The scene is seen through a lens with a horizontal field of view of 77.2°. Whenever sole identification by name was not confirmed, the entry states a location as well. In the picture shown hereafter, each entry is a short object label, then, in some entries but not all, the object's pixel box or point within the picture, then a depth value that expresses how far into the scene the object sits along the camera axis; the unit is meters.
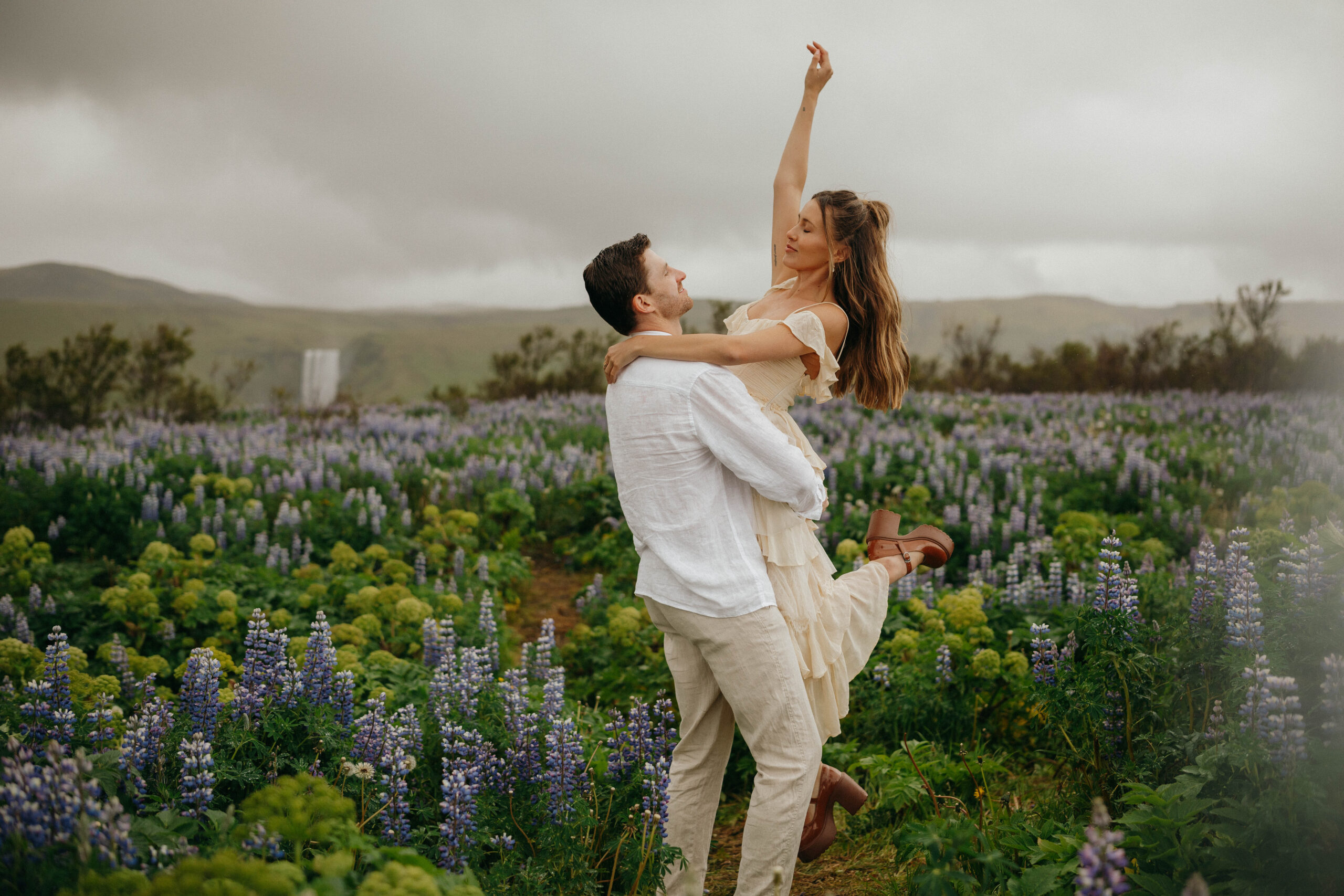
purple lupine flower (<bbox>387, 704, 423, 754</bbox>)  2.87
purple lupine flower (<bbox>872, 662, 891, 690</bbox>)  3.99
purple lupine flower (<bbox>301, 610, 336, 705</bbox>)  2.95
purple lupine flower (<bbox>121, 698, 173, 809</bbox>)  2.39
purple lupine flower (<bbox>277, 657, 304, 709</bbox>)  2.88
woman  2.61
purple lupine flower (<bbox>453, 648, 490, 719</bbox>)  3.15
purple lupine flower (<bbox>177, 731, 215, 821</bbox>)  2.26
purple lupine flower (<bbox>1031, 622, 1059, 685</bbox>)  3.13
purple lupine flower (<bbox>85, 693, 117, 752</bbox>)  2.58
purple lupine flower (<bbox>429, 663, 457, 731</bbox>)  3.18
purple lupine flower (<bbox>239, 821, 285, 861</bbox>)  1.87
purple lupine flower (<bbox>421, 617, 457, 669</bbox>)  4.04
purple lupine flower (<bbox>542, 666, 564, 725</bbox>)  3.10
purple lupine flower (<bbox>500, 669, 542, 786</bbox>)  2.89
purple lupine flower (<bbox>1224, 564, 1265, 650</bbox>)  2.68
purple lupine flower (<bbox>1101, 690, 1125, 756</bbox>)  2.93
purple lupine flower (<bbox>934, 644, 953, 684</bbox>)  3.88
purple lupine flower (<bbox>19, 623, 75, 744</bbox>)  2.53
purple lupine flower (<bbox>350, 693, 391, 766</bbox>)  2.80
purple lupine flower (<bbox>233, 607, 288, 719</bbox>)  2.81
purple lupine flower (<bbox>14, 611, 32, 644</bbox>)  4.52
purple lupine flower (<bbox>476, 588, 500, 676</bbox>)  3.91
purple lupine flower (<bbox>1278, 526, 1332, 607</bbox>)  2.71
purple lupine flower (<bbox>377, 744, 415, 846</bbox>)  2.52
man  2.40
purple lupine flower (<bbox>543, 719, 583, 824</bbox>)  2.64
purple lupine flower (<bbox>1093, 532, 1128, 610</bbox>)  2.90
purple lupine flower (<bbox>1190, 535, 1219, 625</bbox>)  3.05
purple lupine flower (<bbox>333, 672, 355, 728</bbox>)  2.97
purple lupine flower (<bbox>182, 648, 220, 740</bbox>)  2.66
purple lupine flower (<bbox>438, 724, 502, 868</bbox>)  2.48
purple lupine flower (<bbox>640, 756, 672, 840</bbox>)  2.64
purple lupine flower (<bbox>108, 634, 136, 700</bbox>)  3.87
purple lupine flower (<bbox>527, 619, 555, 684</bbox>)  3.73
